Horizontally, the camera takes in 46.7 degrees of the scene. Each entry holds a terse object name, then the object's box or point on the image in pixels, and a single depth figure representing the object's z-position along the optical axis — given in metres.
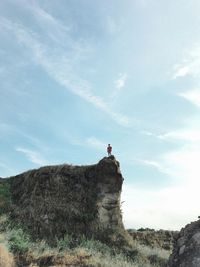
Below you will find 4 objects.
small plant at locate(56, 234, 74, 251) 11.08
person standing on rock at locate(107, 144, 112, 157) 14.40
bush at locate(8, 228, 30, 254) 8.99
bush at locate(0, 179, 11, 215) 13.24
